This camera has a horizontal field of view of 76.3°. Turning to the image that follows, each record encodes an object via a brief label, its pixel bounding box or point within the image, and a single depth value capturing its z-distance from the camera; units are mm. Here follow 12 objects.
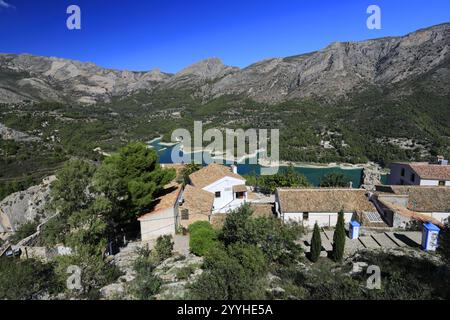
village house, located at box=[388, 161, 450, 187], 26625
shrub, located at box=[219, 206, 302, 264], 12742
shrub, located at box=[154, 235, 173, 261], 15109
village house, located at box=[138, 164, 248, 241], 18334
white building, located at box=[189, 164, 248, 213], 24797
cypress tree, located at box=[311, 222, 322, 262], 14398
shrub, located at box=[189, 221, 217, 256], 14867
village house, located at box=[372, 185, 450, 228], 18859
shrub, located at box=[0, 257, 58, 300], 10227
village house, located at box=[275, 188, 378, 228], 20109
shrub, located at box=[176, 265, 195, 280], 11366
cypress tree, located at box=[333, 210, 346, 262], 14276
